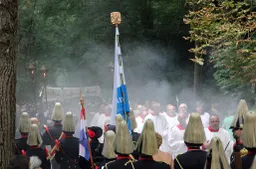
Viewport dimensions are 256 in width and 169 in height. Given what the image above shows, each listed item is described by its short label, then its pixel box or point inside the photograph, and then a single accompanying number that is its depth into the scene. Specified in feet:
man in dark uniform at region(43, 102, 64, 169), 47.06
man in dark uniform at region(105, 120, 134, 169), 27.47
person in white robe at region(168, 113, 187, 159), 50.40
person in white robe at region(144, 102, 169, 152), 62.53
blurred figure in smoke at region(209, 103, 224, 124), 67.83
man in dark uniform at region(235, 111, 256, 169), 26.54
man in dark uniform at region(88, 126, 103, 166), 39.73
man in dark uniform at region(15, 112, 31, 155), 41.42
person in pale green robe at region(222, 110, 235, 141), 52.70
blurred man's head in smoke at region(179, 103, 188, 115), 55.47
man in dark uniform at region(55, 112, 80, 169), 42.74
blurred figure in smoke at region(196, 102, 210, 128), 60.68
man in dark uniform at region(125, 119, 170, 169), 26.49
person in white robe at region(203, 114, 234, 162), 45.56
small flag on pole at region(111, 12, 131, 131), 42.34
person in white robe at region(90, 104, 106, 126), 72.55
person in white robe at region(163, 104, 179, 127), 63.46
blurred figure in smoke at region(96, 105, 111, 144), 70.27
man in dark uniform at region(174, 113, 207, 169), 27.91
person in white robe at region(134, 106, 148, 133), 62.73
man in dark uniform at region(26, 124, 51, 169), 39.42
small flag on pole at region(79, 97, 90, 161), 38.67
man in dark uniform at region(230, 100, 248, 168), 34.36
